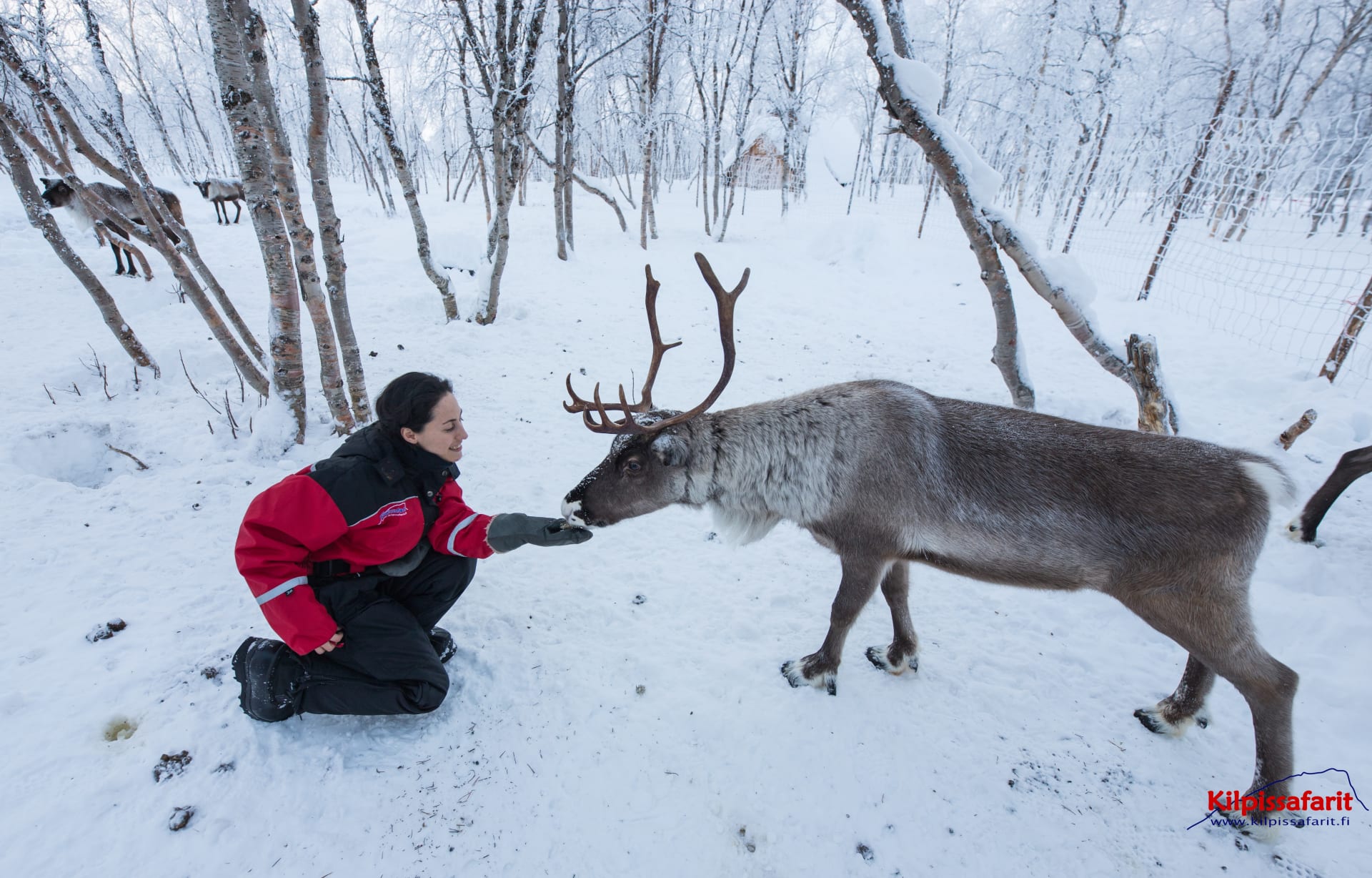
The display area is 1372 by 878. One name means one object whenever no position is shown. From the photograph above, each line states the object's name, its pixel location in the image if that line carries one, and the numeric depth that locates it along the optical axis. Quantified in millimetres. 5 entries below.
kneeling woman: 2070
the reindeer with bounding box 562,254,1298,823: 2189
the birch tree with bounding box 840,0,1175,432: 4227
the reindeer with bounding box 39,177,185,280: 9703
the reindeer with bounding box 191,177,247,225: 14945
